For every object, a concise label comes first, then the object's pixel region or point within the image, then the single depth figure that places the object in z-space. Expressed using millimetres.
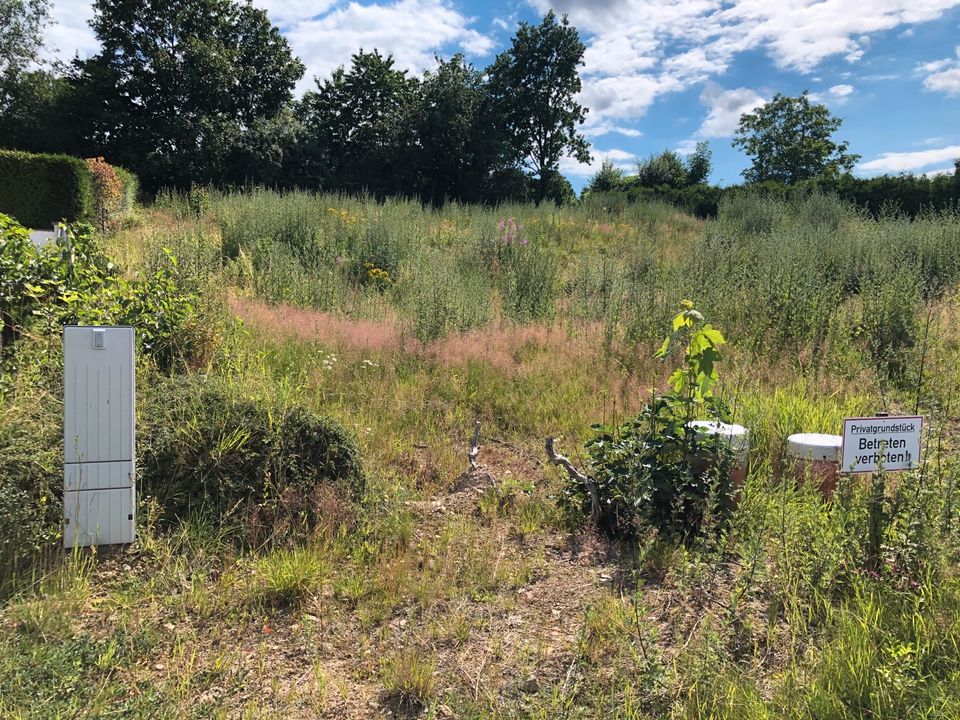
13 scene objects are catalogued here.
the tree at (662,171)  36688
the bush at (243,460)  3162
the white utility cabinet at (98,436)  2773
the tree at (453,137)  26219
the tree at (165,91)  23094
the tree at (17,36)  26250
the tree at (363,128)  26188
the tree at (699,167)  38219
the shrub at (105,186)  13406
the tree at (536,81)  32781
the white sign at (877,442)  2670
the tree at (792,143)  38750
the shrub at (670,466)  2992
